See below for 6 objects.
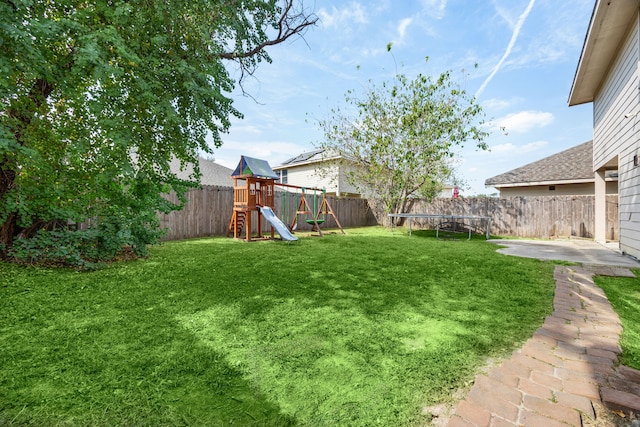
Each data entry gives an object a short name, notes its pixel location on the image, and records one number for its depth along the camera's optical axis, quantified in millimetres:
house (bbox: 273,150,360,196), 15346
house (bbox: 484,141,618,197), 11821
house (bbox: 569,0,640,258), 5164
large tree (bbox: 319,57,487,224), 11273
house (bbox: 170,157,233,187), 19691
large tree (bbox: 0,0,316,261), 3312
